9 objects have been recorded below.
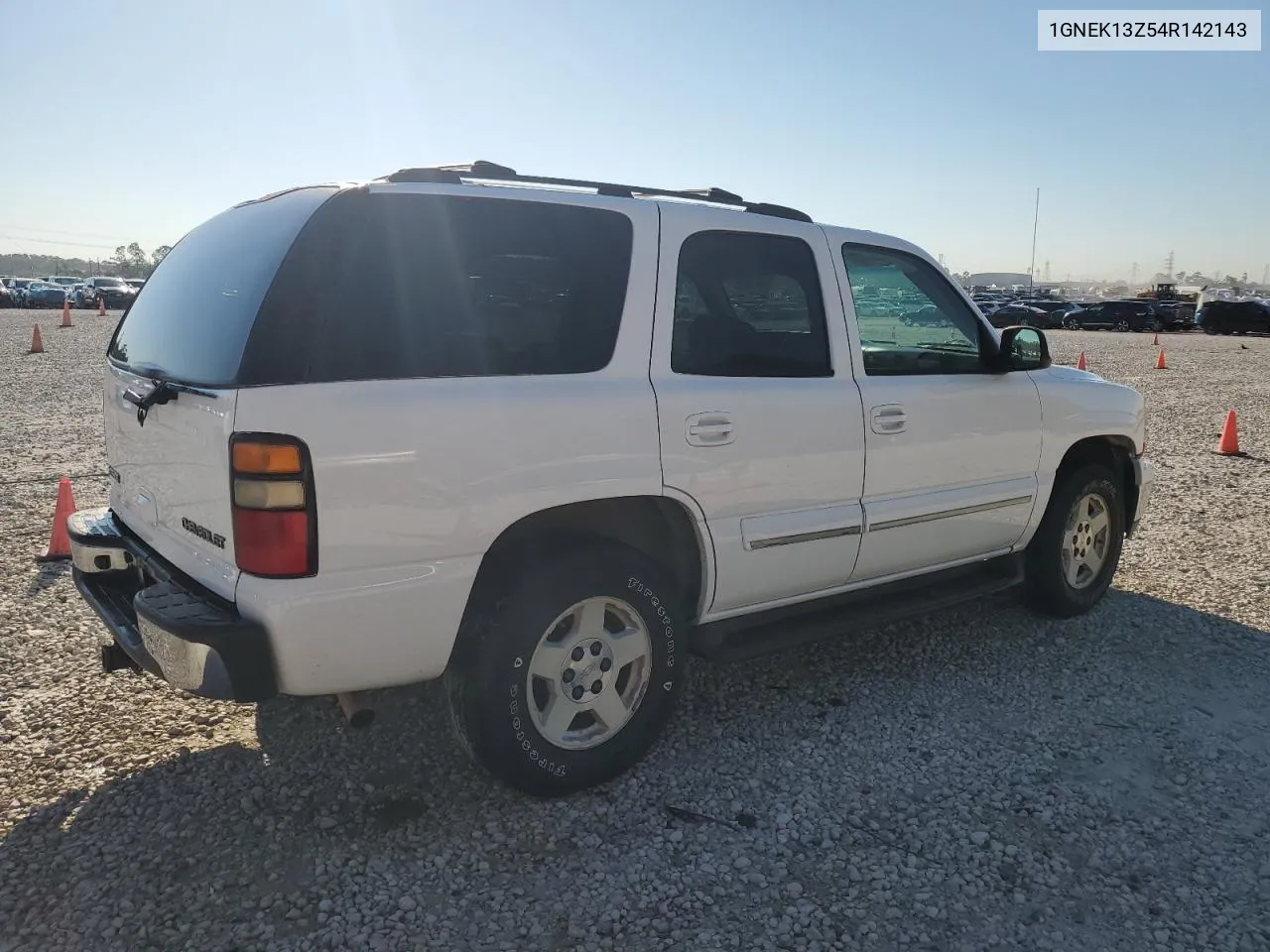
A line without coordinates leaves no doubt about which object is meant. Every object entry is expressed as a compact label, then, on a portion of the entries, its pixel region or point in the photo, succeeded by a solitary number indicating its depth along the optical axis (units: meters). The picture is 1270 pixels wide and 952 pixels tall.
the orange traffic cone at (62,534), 5.48
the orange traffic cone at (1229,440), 9.93
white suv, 2.55
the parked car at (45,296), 42.59
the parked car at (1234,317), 37.94
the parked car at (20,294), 42.53
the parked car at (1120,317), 43.66
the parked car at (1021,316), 44.25
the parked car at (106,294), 42.72
